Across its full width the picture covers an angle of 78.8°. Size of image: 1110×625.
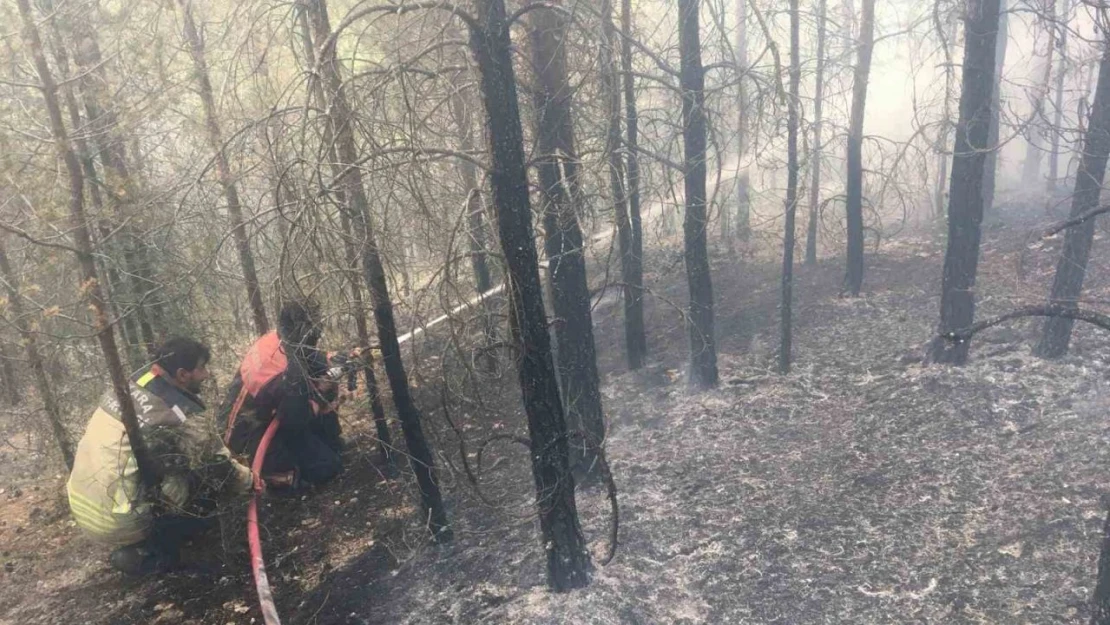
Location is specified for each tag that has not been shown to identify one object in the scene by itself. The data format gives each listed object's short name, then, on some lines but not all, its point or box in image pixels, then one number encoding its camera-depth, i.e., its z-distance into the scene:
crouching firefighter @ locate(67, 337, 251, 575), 5.42
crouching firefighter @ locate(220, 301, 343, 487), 6.53
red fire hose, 4.97
